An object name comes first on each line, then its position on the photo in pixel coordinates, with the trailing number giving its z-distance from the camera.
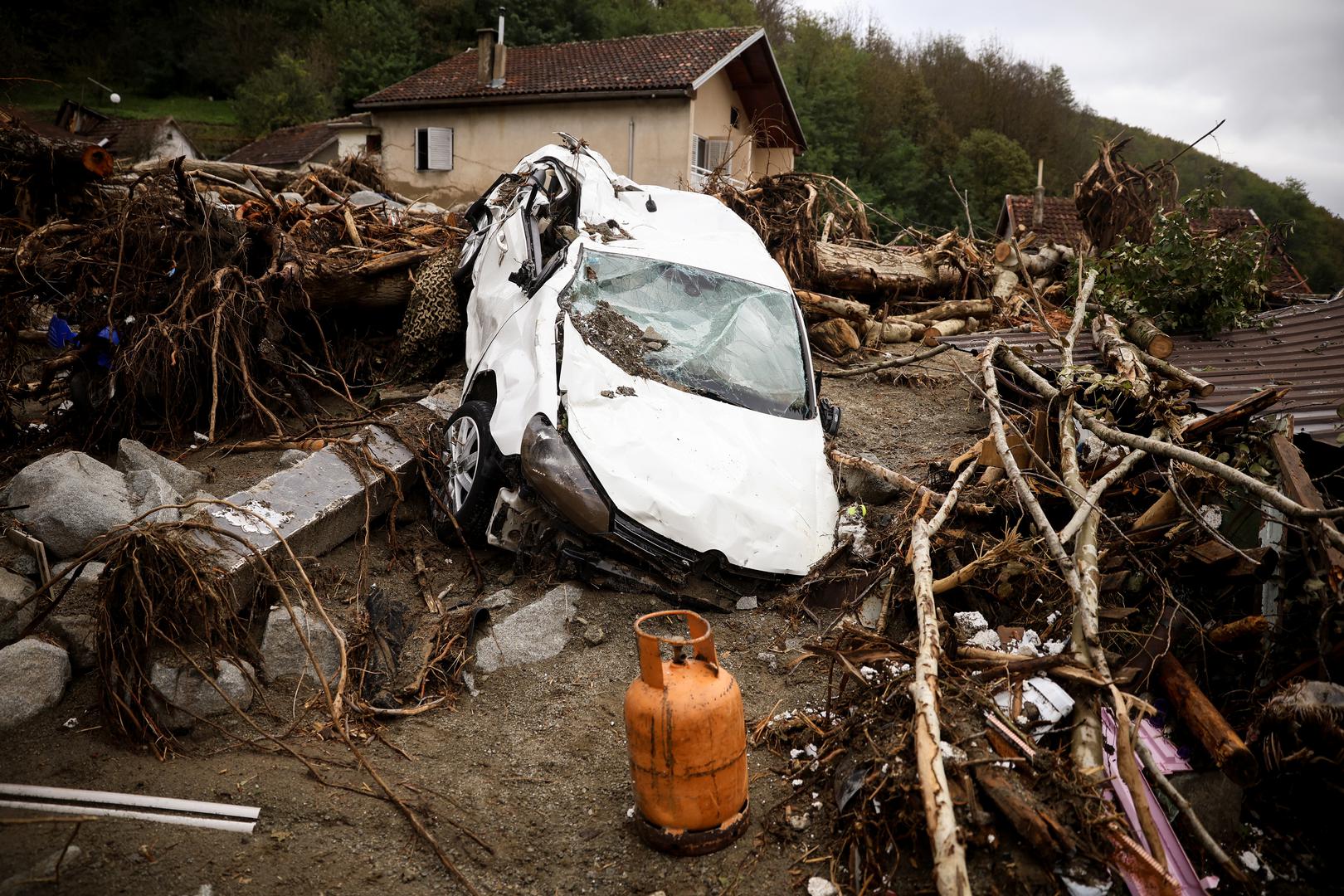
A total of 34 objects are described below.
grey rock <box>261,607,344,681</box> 3.94
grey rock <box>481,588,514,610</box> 4.50
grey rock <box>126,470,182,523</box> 4.68
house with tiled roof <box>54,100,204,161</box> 24.16
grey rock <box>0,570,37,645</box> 3.90
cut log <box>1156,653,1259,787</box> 2.91
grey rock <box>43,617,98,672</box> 3.87
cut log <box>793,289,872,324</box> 9.07
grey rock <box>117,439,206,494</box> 5.30
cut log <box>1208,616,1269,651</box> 3.37
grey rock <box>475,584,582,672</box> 4.18
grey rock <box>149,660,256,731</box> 3.51
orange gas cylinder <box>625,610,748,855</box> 2.83
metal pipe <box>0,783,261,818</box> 2.98
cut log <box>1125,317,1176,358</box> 6.22
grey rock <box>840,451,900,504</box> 5.35
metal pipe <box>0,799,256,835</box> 2.91
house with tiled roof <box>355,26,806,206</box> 20.78
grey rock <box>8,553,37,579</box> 4.28
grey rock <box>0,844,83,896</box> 2.55
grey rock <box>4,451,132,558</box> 4.44
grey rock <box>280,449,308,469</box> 5.85
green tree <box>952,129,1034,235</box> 30.59
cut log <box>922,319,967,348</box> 9.53
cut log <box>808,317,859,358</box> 8.80
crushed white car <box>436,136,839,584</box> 4.18
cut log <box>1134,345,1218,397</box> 4.96
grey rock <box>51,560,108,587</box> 4.27
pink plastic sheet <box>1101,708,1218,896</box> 2.79
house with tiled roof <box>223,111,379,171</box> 25.33
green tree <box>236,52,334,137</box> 31.88
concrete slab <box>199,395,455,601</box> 4.25
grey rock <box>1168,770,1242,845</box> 3.11
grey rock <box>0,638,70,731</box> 3.54
